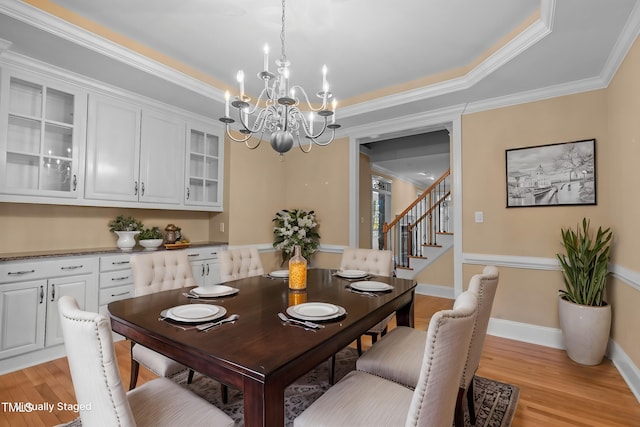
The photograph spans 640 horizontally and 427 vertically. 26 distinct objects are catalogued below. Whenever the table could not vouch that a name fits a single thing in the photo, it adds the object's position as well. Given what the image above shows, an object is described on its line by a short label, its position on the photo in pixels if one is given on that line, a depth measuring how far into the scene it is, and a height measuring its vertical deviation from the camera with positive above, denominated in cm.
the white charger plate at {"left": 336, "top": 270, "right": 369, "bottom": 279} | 233 -40
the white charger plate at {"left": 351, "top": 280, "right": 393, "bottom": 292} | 193 -41
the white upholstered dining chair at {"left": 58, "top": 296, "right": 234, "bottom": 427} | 91 -48
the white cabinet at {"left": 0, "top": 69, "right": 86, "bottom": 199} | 251 +72
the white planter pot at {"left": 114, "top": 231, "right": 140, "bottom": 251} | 319 -21
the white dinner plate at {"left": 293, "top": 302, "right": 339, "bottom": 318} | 144 -42
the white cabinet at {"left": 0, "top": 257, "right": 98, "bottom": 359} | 238 -64
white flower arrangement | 442 -17
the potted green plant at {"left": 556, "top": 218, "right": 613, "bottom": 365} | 246 -64
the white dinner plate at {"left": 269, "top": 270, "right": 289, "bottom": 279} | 235 -41
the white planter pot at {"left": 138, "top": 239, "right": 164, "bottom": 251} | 335 -25
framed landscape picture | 284 +47
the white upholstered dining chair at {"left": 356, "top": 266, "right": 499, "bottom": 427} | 146 -71
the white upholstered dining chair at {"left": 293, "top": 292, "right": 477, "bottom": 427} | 89 -59
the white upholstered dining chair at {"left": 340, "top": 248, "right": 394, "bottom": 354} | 269 -35
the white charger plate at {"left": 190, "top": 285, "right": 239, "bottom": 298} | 178 -42
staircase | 542 -25
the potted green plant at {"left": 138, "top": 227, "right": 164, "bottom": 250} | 336 -20
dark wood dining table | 98 -45
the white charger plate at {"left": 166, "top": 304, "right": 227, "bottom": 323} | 133 -42
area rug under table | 186 -118
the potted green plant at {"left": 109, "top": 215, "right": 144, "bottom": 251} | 320 -10
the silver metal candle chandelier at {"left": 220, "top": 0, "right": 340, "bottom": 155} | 182 +75
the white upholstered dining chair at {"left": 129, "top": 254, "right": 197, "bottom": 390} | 166 -42
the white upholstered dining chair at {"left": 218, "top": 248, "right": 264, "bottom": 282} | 254 -37
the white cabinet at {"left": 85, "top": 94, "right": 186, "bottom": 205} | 298 +70
